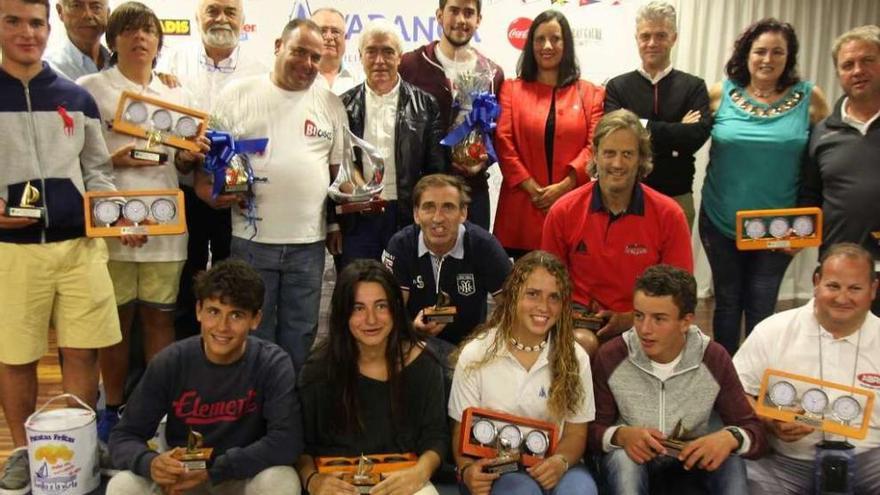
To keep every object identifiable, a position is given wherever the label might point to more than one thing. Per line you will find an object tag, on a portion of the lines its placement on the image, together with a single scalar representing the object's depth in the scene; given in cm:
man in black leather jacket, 369
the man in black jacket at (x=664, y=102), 377
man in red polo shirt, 334
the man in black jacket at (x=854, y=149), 334
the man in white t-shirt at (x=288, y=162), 344
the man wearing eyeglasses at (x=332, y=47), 434
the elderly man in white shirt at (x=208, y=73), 378
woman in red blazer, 382
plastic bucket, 282
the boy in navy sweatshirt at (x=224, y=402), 262
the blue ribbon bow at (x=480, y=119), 373
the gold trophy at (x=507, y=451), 260
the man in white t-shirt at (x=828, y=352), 274
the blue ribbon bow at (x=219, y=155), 331
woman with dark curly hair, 361
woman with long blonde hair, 276
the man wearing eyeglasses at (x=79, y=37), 363
